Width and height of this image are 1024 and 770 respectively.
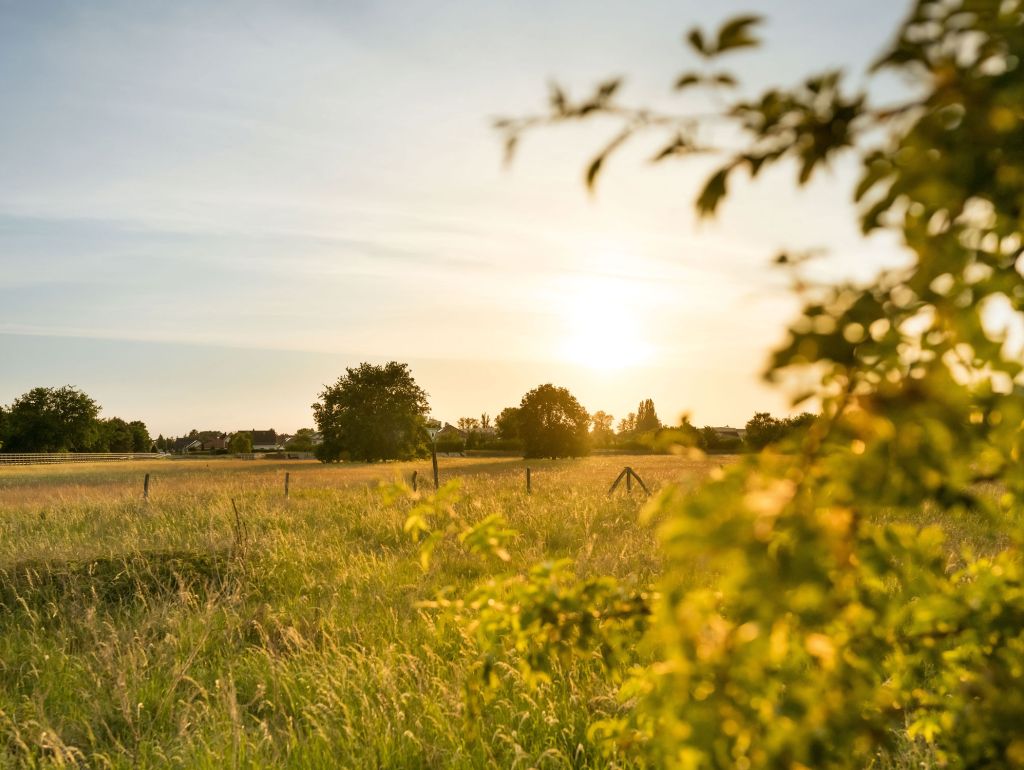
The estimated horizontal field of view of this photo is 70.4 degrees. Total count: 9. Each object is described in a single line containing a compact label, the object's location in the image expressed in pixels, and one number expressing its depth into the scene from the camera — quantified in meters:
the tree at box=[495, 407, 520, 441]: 88.55
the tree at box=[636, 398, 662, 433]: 146.88
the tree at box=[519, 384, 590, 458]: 78.19
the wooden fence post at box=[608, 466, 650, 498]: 20.78
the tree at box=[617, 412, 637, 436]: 147.48
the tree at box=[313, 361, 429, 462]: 70.31
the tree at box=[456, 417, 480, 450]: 102.19
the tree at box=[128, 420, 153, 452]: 118.11
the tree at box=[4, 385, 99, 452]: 91.12
